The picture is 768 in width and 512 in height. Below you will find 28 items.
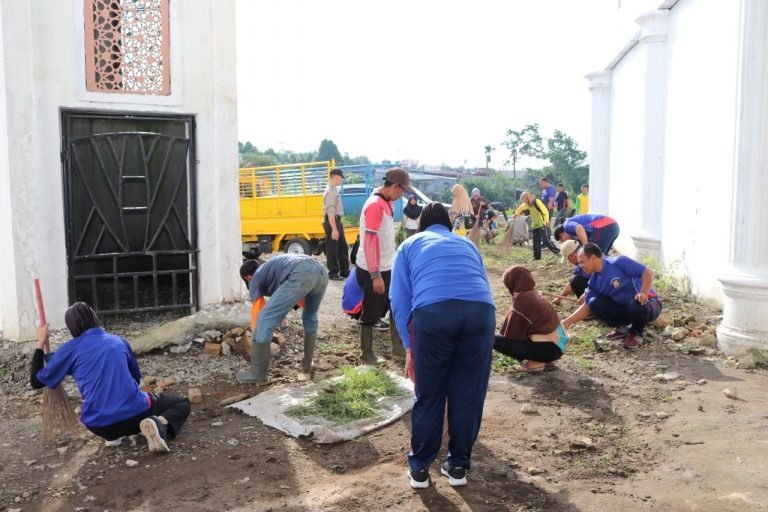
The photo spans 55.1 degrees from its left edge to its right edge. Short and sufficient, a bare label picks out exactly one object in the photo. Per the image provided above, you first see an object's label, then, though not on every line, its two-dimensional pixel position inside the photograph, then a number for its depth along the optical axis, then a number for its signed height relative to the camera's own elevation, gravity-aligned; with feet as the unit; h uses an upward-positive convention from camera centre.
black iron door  22.54 -0.85
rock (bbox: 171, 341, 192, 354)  21.82 -4.89
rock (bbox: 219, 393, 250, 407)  18.75 -5.53
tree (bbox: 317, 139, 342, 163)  197.05 +8.83
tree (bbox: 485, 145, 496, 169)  154.40 +6.16
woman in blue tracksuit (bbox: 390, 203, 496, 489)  12.71 -2.68
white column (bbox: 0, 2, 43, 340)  20.80 -0.01
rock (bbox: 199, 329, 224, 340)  22.53 -4.61
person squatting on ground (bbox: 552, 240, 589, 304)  25.56 -3.60
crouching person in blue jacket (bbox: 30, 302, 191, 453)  15.19 -4.04
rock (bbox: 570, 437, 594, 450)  15.16 -5.36
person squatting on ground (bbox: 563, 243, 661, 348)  22.44 -3.44
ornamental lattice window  22.11 +4.18
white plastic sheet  16.37 -5.43
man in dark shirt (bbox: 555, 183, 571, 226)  53.93 -1.40
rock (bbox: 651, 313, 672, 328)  24.61 -4.63
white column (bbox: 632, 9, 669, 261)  34.47 +2.93
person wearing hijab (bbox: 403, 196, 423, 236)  39.37 -1.43
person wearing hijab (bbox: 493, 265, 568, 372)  19.44 -3.94
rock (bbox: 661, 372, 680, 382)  19.73 -5.20
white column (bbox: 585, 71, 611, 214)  51.42 +3.17
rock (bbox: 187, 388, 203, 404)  18.86 -5.44
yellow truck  46.01 -1.79
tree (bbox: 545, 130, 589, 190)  121.29 +3.92
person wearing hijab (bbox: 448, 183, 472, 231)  35.63 -1.09
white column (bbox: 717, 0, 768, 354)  20.47 -0.32
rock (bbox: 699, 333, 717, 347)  22.30 -4.78
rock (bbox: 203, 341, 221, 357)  21.93 -4.92
